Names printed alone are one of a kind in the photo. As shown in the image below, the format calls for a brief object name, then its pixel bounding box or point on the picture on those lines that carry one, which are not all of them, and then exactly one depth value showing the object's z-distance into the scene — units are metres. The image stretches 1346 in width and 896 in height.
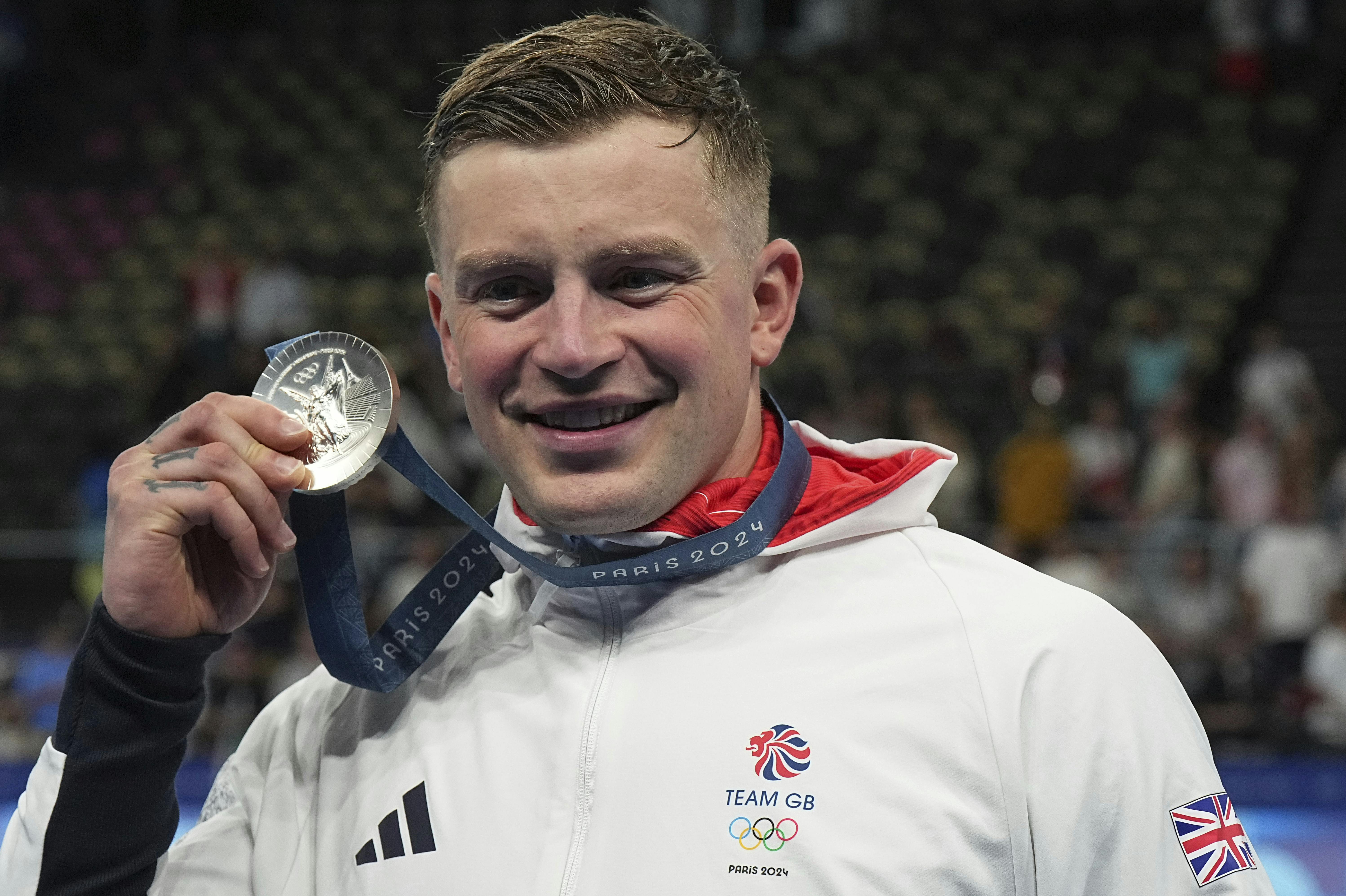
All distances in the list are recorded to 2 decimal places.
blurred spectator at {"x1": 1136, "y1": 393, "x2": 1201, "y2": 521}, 15.47
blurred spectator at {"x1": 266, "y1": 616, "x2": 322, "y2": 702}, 12.84
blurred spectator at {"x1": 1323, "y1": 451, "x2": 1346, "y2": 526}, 14.97
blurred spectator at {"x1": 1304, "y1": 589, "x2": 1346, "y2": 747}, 11.78
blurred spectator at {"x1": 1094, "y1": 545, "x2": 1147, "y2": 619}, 13.37
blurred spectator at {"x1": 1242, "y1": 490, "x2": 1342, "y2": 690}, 13.07
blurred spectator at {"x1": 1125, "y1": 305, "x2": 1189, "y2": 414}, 17.83
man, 3.01
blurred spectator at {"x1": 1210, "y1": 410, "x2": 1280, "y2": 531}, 15.20
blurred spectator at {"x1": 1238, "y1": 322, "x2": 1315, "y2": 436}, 17.56
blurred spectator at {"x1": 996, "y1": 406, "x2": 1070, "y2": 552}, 15.54
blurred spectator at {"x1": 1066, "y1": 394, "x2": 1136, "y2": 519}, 16.06
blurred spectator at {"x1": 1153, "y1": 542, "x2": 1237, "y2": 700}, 13.02
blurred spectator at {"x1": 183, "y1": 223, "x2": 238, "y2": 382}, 18.48
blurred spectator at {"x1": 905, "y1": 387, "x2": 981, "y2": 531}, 15.59
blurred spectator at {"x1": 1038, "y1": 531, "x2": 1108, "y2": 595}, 13.53
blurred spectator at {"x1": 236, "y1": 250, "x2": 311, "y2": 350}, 18.84
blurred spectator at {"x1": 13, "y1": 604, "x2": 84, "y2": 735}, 12.88
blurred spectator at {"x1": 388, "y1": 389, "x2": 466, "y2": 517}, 16.12
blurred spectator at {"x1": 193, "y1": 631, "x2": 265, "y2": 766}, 13.06
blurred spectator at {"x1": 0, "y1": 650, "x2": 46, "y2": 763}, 12.37
